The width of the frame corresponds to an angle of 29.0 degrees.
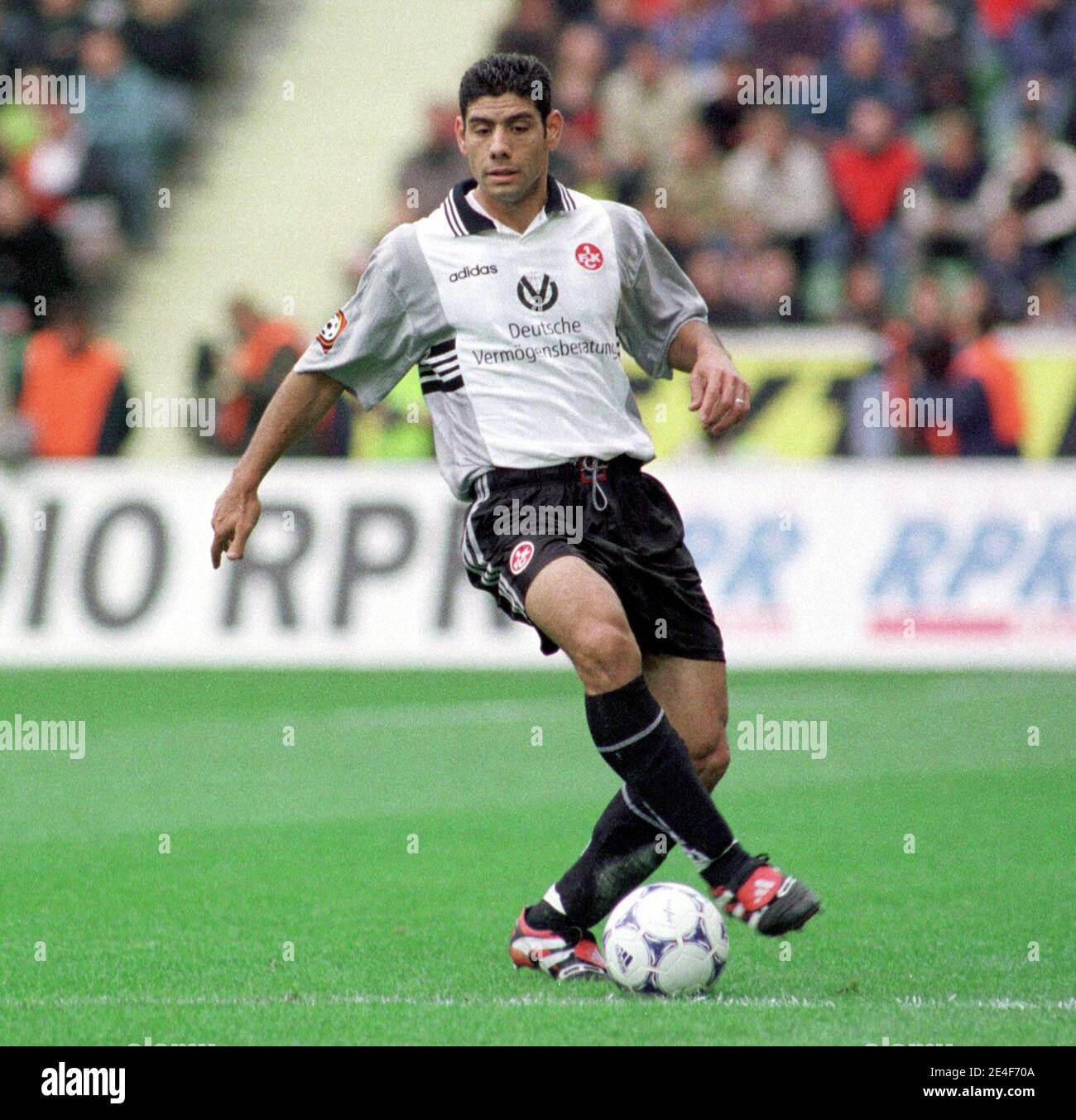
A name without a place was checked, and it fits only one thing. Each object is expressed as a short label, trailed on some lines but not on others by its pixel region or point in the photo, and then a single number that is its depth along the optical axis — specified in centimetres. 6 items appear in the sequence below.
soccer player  559
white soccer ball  529
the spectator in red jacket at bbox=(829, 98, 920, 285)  1641
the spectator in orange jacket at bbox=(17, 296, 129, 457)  1466
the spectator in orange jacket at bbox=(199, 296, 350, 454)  1472
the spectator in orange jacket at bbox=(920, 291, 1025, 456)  1412
